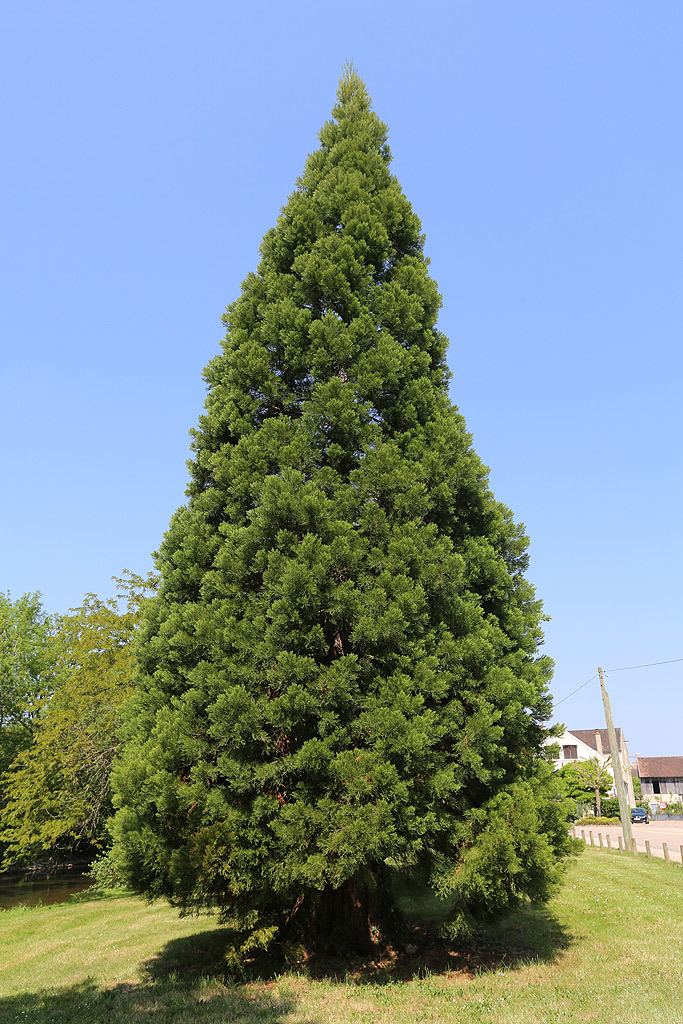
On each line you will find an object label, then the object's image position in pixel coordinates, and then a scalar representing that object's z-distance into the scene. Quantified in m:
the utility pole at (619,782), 25.46
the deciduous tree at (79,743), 23.31
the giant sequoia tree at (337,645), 7.86
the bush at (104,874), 21.88
